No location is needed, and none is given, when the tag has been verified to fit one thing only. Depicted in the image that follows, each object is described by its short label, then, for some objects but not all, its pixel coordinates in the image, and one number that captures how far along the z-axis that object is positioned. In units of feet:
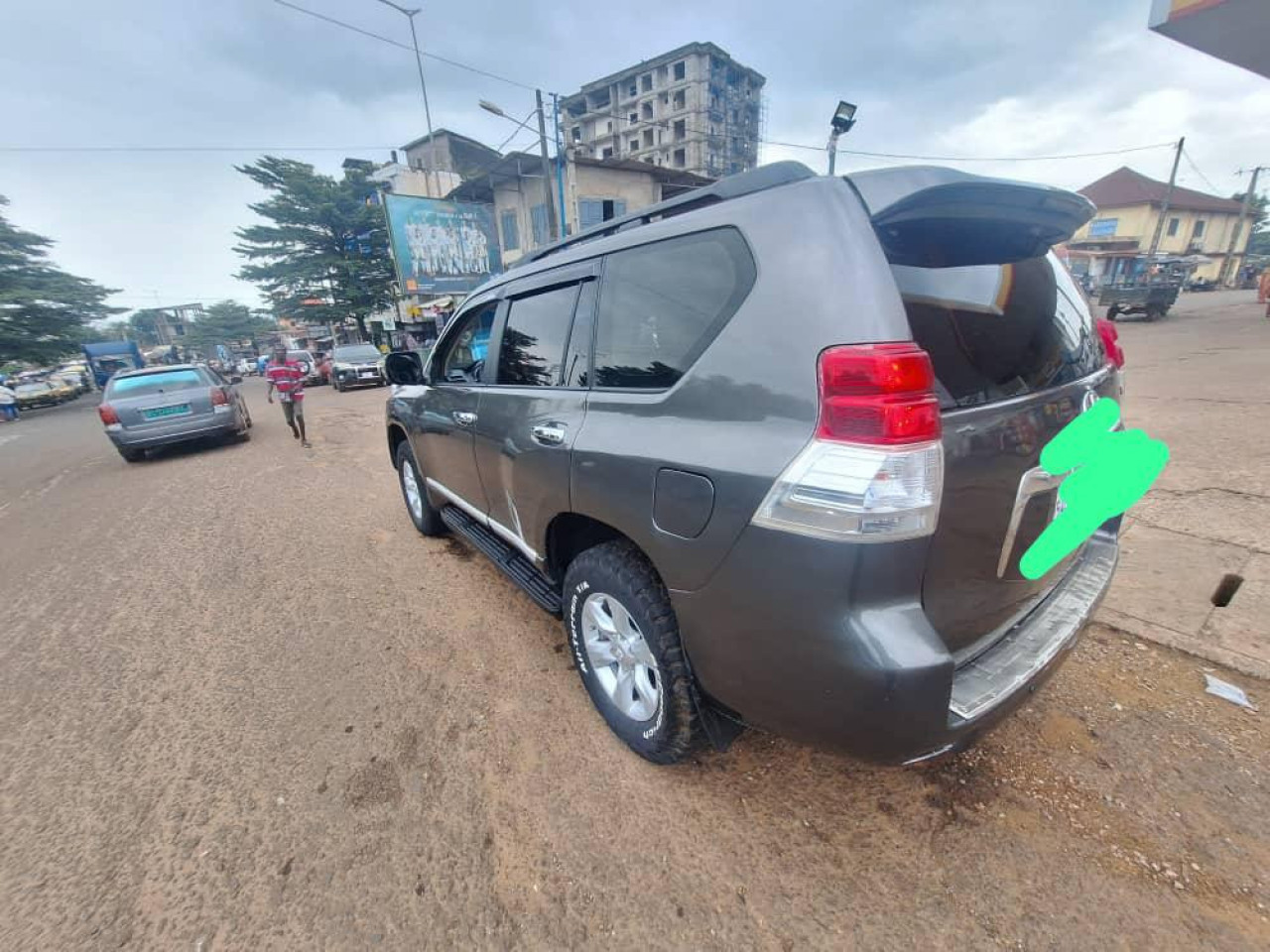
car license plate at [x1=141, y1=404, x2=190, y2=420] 24.12
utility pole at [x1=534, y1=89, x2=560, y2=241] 47.21
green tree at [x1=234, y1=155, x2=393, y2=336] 99.55
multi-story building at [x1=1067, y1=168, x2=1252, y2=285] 130.93
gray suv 3.95
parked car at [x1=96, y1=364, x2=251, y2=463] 23.84
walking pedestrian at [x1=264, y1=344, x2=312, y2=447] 26.23
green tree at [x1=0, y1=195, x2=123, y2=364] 70.08
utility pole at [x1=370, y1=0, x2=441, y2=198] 47.99
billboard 76.38
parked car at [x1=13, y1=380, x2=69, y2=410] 74.84
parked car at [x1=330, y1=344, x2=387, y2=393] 55.72
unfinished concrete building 165.78
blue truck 95.71
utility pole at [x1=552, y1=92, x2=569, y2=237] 49.64
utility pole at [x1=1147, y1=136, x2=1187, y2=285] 94.38
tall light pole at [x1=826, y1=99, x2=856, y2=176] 27.73
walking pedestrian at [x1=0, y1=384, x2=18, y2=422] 55.36
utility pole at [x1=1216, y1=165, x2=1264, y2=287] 137.90
